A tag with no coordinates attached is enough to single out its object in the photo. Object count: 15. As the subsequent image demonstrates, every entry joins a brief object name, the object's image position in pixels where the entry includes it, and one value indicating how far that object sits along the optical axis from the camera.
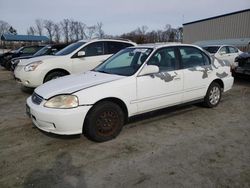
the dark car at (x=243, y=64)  6.88
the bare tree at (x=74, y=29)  46.88
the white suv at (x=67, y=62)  5.65
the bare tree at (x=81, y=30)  45.81
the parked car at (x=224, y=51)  9.80
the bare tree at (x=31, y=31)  52.04
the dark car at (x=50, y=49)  8.50
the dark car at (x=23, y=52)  12.08
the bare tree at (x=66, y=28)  47.62
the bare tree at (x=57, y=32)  49.22
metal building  19.43
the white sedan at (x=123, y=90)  2.86
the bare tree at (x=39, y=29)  52.67
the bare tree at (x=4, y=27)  52.29
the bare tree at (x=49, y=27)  50.67
